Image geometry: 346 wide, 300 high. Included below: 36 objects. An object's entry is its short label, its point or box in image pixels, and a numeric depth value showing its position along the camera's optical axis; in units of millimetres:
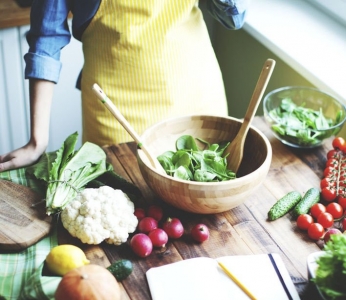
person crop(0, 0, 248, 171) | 1448
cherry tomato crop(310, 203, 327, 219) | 1240
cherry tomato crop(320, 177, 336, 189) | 1323
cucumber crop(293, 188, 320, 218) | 1249
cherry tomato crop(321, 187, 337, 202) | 1297
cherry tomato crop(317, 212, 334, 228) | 1210
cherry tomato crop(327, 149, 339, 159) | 1417
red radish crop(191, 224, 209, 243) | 1159
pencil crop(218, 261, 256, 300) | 1037
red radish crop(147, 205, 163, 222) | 1214
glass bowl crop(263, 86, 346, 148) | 1484
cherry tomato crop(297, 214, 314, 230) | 1208
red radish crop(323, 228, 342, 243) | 1173
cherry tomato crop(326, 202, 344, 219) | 1247
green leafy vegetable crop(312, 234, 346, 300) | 899
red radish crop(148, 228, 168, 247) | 1140
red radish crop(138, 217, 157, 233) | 1173
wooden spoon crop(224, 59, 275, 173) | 1242
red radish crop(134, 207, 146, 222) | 1208
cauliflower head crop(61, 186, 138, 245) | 1128
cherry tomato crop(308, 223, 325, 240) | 1183
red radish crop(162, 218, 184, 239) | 1165
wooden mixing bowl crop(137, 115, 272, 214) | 1136
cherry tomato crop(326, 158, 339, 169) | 1385
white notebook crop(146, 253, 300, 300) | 1038
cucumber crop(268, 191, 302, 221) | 1241
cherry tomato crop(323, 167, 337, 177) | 1361
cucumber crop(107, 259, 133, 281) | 1066
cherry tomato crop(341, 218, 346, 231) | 1207
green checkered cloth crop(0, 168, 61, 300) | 995
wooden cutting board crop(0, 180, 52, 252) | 1121
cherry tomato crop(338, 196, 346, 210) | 1275
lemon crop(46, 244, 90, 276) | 1042
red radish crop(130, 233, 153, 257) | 1117
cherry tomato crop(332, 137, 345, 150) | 1434
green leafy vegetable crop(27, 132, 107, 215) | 1201
